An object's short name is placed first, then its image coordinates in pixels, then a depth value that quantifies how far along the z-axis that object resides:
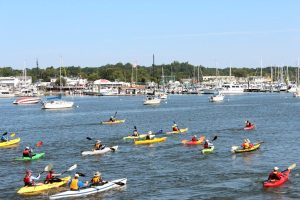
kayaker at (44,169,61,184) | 41.09
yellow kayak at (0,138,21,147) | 65.62
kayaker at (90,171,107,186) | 39.69
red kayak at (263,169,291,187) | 40.25
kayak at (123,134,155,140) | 68.07
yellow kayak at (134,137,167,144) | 64.50
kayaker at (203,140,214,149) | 56.44
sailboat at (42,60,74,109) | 145.62
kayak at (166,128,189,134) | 75.56
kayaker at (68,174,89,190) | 38.40
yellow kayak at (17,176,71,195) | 39.66
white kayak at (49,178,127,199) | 37.66
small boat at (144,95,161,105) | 160.75
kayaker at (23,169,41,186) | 39.94
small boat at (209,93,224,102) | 176.25
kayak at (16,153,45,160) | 54.28
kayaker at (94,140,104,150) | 57.19
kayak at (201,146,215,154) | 55.90
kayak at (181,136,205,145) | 62.72
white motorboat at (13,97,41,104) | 186.00
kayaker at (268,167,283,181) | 40.62
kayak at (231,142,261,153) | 55.44
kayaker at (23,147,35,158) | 54.28
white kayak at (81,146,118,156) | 56.75
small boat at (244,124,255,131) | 80.62
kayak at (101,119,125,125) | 96.50
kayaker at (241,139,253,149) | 55.91
